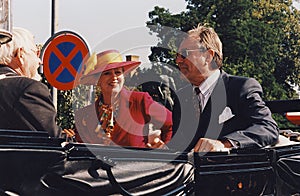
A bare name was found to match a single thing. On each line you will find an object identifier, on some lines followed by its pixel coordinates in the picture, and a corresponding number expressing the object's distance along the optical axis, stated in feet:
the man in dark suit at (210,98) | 15.65
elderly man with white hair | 13.05
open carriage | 11.51
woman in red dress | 16.06
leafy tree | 130.62
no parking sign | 29.94
